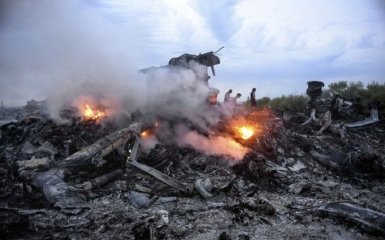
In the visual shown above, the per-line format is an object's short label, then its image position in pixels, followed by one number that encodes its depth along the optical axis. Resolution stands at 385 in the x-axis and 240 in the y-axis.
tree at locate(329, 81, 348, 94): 20.46
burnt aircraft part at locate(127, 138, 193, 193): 7.10
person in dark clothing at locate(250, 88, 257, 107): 16.67
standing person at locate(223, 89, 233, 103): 14.41
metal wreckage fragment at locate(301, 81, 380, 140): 12.12
